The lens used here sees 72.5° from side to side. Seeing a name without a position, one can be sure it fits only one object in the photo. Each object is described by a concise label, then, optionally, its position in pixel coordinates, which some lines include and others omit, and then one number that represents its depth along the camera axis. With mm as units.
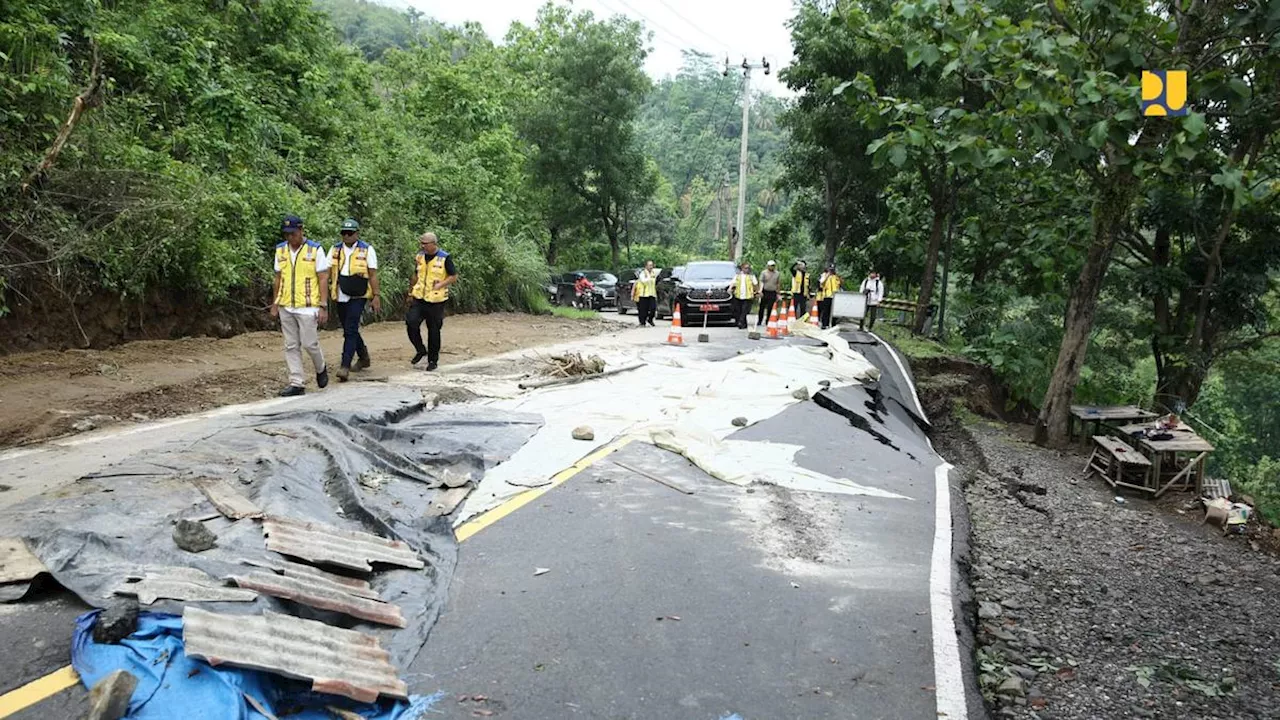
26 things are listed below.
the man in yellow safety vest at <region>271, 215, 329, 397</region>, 8852
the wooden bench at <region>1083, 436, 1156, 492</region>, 10898
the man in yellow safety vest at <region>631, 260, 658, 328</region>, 21266
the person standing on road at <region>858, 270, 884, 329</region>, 22370
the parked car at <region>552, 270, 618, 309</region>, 31609
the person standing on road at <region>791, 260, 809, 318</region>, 22609
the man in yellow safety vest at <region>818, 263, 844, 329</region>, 21312
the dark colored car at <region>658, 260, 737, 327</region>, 21734
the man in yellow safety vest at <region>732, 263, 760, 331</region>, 20703
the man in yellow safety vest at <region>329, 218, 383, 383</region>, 10008
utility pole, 30078
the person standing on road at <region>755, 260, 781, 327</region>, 20703
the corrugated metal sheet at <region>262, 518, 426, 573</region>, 4188
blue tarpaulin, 2877
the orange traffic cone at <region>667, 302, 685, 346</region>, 16203
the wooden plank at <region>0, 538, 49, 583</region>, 3523
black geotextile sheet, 3754
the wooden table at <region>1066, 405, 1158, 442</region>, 13188
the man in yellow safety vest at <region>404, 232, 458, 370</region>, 10672
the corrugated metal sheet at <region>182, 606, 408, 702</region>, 3062
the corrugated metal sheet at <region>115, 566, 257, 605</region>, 3418
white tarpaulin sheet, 6723
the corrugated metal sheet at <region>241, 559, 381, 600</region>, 3922
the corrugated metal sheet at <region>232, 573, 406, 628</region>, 3678
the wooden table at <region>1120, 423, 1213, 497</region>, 10727
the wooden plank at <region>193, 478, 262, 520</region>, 4492
